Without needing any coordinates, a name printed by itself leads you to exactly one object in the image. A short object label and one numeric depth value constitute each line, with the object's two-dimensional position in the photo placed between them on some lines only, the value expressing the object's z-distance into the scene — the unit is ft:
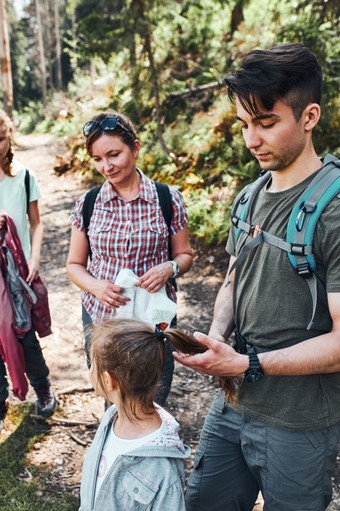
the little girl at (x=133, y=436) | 6.01
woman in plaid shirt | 8.68
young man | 5.39
